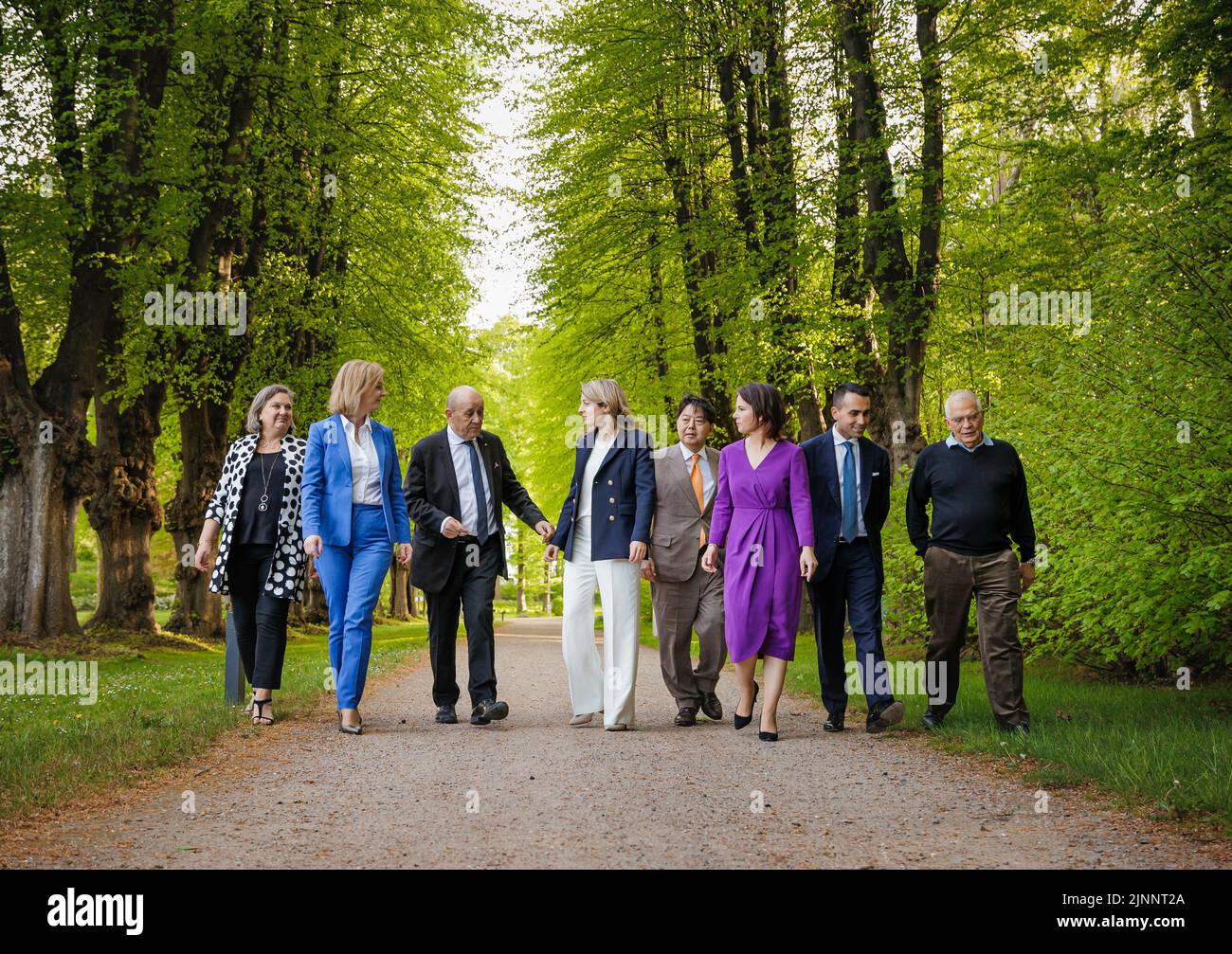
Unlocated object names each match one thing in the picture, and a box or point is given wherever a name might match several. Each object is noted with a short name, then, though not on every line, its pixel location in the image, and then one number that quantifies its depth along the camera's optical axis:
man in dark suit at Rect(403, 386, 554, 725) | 8.54
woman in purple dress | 7.84
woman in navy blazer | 8.38
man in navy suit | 8.24
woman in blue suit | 8.12
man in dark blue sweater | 7.71
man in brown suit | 8.86
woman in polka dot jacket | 8.41
